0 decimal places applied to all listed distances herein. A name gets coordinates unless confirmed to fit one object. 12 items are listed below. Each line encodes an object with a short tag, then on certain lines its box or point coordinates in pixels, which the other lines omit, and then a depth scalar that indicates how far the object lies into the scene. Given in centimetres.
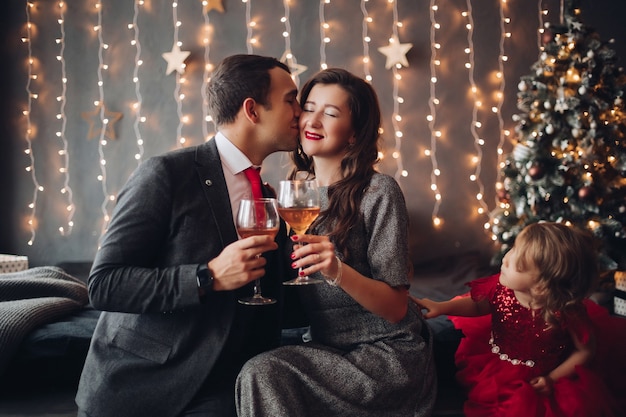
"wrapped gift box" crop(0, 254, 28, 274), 417
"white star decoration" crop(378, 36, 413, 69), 480
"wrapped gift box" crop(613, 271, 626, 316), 373
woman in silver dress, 159
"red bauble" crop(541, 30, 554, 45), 396
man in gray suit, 160
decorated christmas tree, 369
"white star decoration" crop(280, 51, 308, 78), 482
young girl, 198
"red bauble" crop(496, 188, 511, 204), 411
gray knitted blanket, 243
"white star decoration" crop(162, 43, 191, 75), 492
